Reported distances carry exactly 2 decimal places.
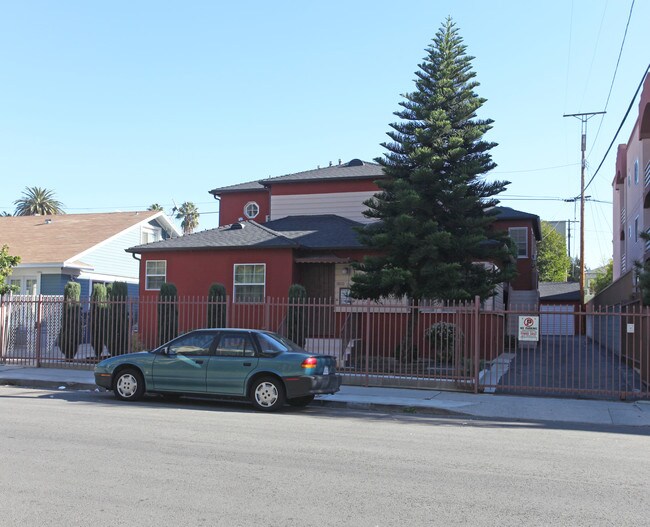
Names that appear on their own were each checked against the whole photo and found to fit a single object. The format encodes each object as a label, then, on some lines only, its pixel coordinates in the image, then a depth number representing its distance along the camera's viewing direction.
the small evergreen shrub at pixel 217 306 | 19.11
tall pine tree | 17.78
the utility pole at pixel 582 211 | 39.34
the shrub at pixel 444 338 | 18.69
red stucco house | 21.22
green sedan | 11.57
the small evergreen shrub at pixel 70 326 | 19.05
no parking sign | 13.95
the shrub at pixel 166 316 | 19.27
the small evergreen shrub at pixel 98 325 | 18.59
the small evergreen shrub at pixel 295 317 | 18.20
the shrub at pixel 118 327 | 18.69
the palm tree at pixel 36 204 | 54.34
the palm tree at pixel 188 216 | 67.12
